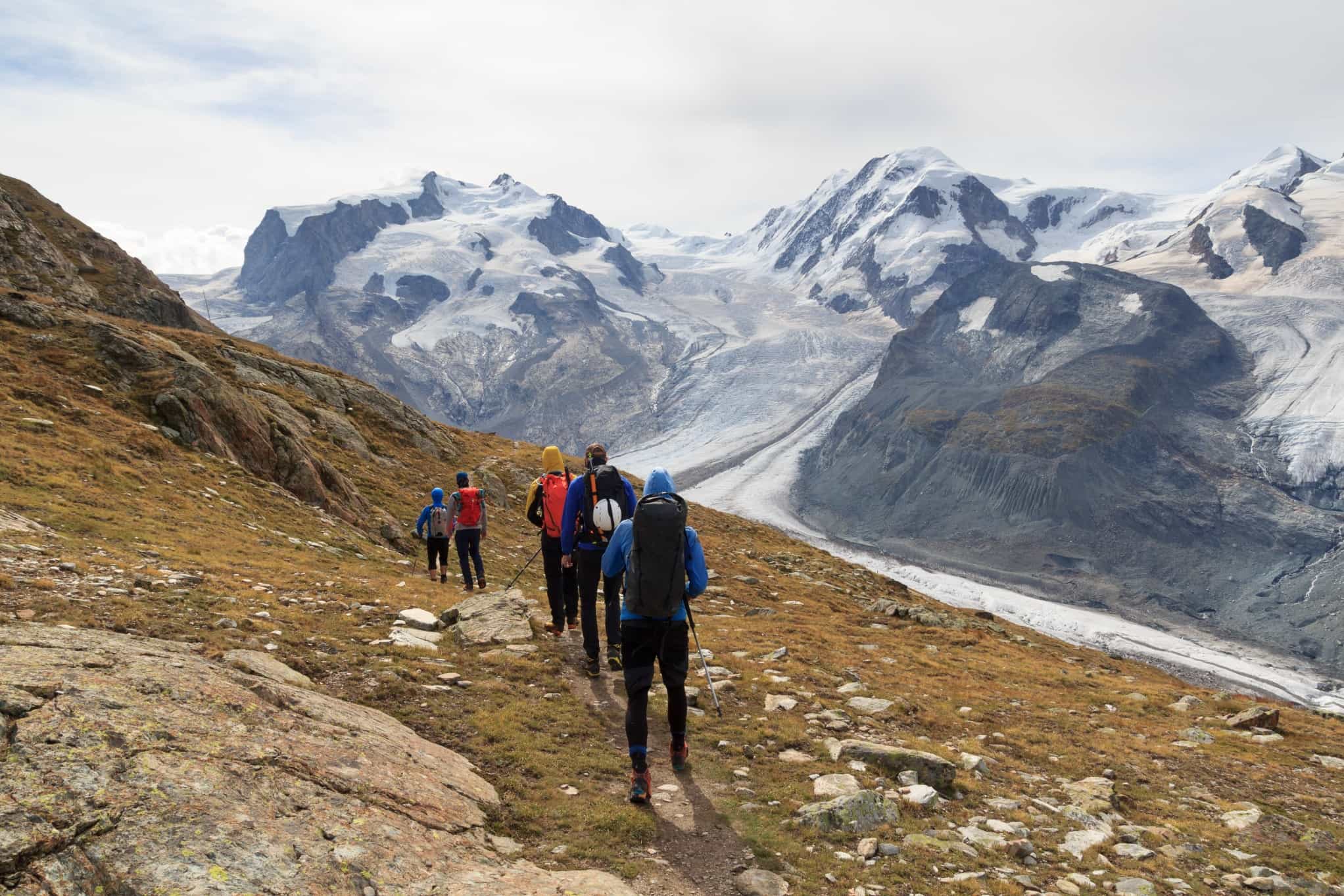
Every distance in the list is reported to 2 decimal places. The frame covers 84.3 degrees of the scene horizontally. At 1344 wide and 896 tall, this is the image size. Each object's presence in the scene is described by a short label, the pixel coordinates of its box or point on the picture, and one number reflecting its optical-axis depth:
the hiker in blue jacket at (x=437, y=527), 21.11
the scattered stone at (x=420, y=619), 14.18
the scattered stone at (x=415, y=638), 12.84
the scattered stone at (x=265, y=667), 8.53
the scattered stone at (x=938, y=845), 8.33
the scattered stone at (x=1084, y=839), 8.99
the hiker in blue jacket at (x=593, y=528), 12.10
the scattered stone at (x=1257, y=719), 16.28
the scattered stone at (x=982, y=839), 8.67
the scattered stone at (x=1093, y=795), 10.52
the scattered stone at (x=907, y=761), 10.25
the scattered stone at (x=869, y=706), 13.77
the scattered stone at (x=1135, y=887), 8.02
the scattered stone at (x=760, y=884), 7.06
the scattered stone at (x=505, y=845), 6.90
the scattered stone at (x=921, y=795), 9.45
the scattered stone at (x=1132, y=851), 8.98
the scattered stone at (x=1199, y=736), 15.08
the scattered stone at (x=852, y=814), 8.56
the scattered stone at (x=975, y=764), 11.26
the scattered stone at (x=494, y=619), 14.21
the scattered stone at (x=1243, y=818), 10.46
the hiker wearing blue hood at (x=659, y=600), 9.14
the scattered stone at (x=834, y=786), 9.43
